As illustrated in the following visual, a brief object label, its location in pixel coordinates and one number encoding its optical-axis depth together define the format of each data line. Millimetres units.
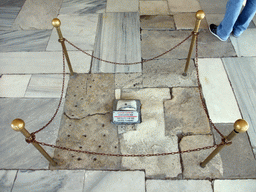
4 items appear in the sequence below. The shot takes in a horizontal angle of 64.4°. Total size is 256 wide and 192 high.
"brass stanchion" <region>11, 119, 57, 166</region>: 1855
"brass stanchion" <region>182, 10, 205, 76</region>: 2667
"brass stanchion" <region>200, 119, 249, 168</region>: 1801
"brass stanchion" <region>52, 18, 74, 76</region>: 2726
